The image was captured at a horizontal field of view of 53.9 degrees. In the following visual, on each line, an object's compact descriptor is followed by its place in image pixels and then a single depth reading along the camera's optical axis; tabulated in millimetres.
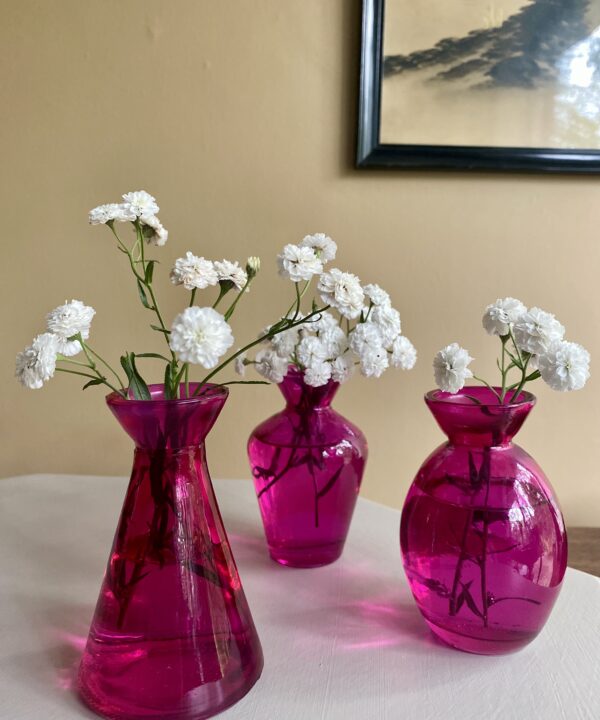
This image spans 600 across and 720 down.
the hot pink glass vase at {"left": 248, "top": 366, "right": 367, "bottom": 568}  647
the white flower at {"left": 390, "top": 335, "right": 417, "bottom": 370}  598
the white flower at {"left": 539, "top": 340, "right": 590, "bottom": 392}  459
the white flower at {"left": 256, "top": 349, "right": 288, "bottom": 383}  610
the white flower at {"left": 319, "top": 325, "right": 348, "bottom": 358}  585
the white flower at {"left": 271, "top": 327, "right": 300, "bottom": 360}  600
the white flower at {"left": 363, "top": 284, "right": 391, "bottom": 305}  576
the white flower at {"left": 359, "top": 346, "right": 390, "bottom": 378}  549
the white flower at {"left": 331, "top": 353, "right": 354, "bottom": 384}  583
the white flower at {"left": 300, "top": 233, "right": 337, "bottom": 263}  583
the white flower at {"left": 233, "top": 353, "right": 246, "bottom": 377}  646
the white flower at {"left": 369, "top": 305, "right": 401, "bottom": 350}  565
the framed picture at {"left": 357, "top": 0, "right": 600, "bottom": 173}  940
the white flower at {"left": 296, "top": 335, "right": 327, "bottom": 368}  576
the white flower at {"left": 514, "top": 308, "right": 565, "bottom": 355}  470
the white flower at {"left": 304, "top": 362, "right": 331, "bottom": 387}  577
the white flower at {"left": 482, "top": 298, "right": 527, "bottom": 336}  520
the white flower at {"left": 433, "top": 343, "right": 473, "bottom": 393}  498
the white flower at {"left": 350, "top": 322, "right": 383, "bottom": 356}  547
